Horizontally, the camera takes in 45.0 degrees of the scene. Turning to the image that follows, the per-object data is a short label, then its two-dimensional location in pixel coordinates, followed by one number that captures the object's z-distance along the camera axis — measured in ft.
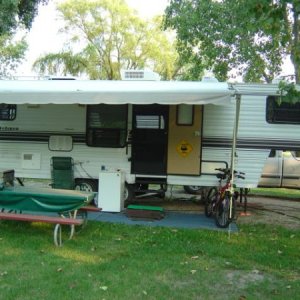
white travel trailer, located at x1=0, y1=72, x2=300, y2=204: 22.31
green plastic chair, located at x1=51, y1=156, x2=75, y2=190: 23.34
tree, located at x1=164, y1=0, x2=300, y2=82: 34.59
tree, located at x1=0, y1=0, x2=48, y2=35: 31.87
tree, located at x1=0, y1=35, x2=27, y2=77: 59.92
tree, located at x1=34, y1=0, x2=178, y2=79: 77.66
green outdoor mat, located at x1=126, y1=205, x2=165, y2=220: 20.31
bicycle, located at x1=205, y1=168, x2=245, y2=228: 18.68
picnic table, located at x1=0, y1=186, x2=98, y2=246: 15.91
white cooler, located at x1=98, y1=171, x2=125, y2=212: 21.66
